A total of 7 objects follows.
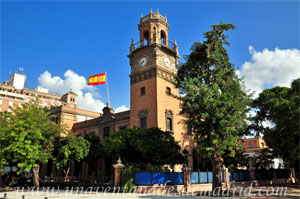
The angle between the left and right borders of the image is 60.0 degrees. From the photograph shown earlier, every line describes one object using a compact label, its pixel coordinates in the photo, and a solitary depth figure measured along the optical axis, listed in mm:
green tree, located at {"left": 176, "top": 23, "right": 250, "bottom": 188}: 19375
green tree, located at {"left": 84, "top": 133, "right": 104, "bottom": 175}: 32062
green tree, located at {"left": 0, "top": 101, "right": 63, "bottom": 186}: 24719
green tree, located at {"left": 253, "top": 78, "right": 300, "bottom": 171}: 20595
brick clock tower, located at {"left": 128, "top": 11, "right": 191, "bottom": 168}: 30719
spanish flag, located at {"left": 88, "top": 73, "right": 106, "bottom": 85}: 36906
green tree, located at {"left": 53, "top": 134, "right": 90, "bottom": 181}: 28281
